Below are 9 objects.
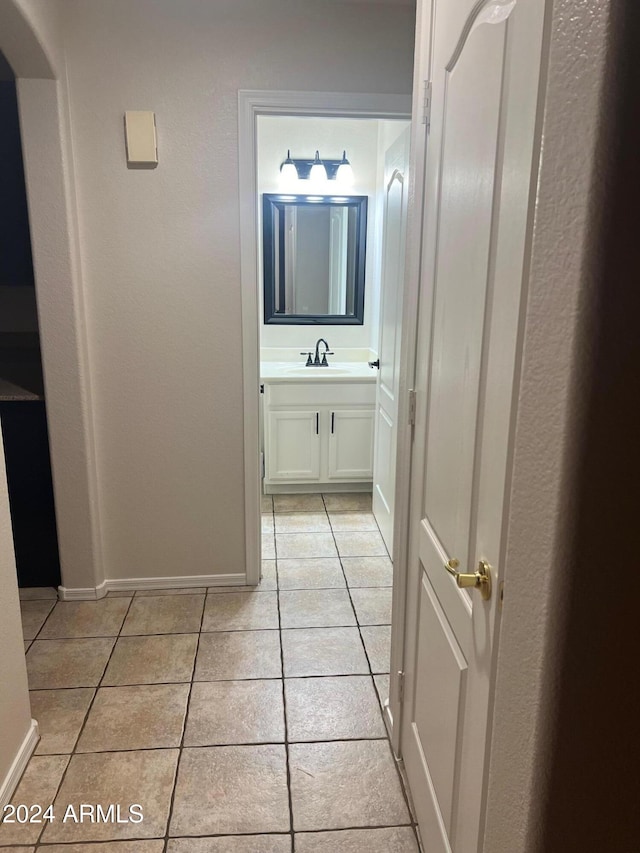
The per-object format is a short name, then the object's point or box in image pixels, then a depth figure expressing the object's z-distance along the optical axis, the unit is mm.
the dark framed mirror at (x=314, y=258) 4301
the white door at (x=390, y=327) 3111
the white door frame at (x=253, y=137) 2590
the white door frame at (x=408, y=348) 1621
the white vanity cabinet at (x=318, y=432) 4027
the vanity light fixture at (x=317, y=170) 4168
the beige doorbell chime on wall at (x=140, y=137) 2525
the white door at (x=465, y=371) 1015
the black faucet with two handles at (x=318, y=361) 4395
